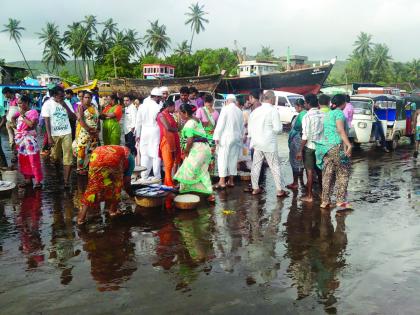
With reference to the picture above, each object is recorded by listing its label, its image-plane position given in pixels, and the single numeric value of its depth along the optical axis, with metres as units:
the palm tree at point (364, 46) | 83.62
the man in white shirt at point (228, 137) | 7.75
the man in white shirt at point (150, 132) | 7.79
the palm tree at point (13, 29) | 82.62
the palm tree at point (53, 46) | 80.12
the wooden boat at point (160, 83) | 39.32
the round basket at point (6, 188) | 7.10
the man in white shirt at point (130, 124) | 10.26
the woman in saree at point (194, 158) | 6.66
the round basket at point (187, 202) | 6.34
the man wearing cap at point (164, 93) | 8.10
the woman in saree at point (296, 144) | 7.88
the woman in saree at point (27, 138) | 7.44
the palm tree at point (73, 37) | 73.88
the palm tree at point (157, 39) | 75.62
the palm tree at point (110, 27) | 79.50
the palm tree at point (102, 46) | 76.19
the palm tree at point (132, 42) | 77.38
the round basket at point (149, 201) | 6.33
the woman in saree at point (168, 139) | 6.97
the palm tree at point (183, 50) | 78.62
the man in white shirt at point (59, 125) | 7.53
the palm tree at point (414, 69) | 78.94
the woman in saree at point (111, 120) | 8.16
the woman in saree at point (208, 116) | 8.21
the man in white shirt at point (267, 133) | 7.14
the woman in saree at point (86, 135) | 8.30
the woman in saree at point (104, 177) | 5.51
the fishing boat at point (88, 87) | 26.69
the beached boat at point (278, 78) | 37.06
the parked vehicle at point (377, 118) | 13.75
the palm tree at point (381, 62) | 76.69
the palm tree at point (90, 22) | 75.56
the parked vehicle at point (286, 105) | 23.28
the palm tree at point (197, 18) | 76.75
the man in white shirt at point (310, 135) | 6.80
